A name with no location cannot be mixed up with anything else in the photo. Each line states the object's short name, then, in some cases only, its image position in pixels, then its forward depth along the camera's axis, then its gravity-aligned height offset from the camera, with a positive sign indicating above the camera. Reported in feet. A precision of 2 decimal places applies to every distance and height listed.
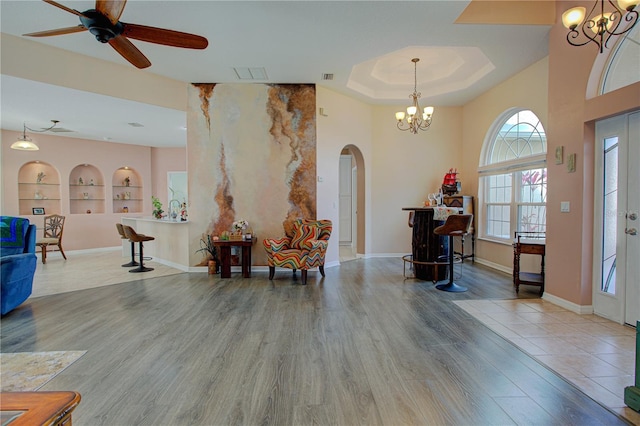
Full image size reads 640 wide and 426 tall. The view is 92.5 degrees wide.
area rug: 7.00 -3.99
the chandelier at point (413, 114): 17.03 +6.08
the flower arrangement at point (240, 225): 17.30 -0.92
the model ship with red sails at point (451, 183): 19.95 +1.73
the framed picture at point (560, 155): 11.66 +2.12
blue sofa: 10.99 -1.94
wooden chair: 22.24 -1.45
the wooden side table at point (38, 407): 3.21 -2.20
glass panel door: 9.60 -0.34
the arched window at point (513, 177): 15.92 +1.87
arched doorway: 22.30 +0.29
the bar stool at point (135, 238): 17.90 -1.73
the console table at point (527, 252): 13.26 -2.15
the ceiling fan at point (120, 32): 7.47 +4.86
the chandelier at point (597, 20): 8.41 +5.92
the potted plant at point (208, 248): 17.99 -2.31
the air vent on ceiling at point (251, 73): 15.76 +7.22
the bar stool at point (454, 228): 13.62 -0.83
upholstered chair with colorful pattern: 15.56 -2.01
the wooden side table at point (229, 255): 16.60 -2.55
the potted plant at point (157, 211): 20.94 -0.16
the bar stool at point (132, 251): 19.43 -2.70
